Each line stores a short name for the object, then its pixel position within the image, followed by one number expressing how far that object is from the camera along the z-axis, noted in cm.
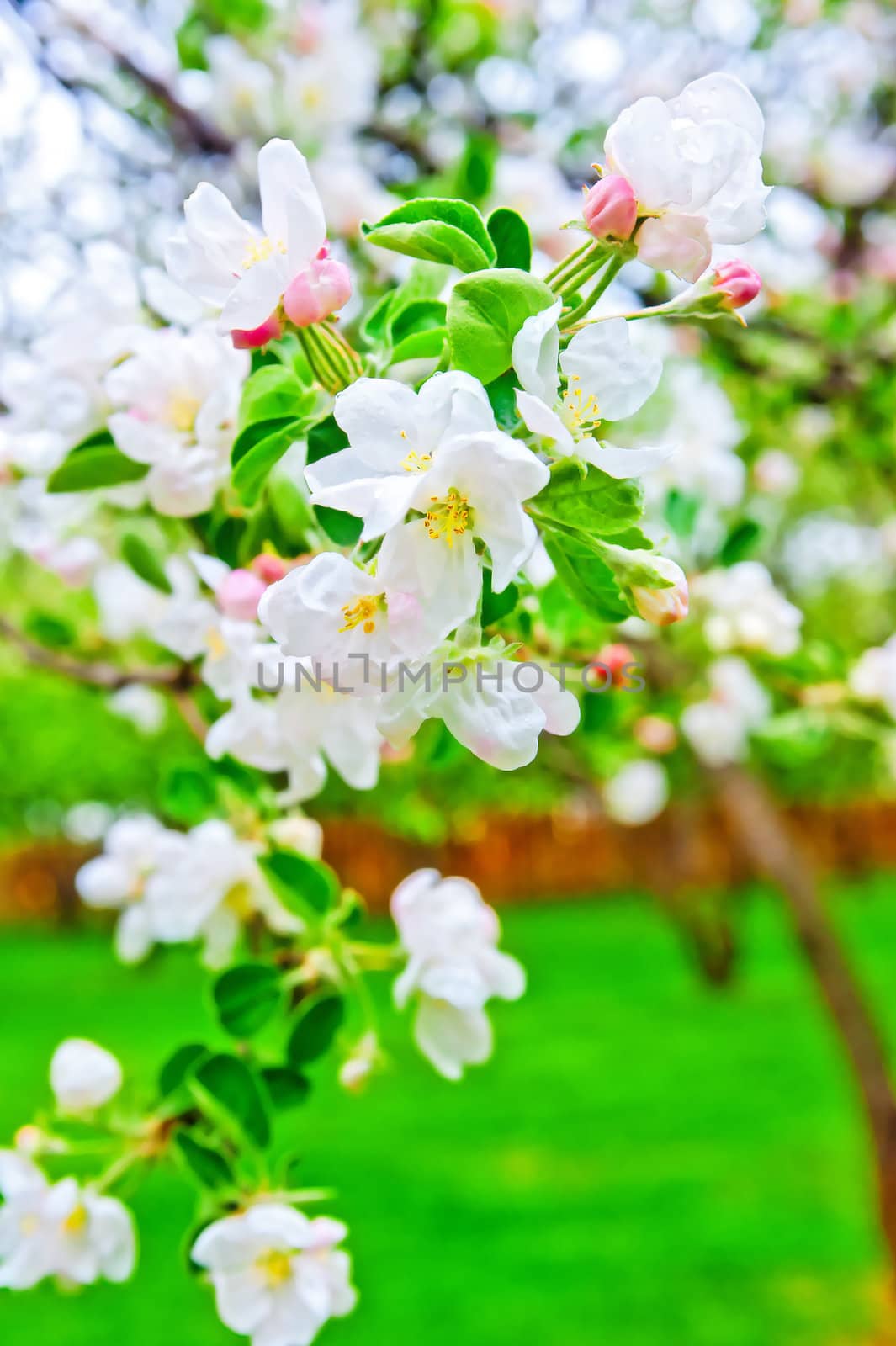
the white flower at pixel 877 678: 66
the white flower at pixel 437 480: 28
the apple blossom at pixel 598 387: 30
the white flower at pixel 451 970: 42
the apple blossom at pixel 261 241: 32
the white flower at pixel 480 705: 31
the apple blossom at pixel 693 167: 31
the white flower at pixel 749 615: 60
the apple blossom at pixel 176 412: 38
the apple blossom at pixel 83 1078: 42
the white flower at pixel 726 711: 74
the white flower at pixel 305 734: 37
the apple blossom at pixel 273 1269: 38
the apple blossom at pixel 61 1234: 41
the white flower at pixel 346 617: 30
